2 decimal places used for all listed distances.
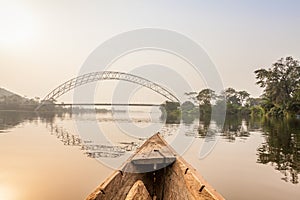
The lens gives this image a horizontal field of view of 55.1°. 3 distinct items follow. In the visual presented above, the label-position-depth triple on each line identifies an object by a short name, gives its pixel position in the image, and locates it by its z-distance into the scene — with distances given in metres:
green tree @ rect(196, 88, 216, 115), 31.13
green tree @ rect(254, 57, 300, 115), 42.41
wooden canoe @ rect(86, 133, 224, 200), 3.09
